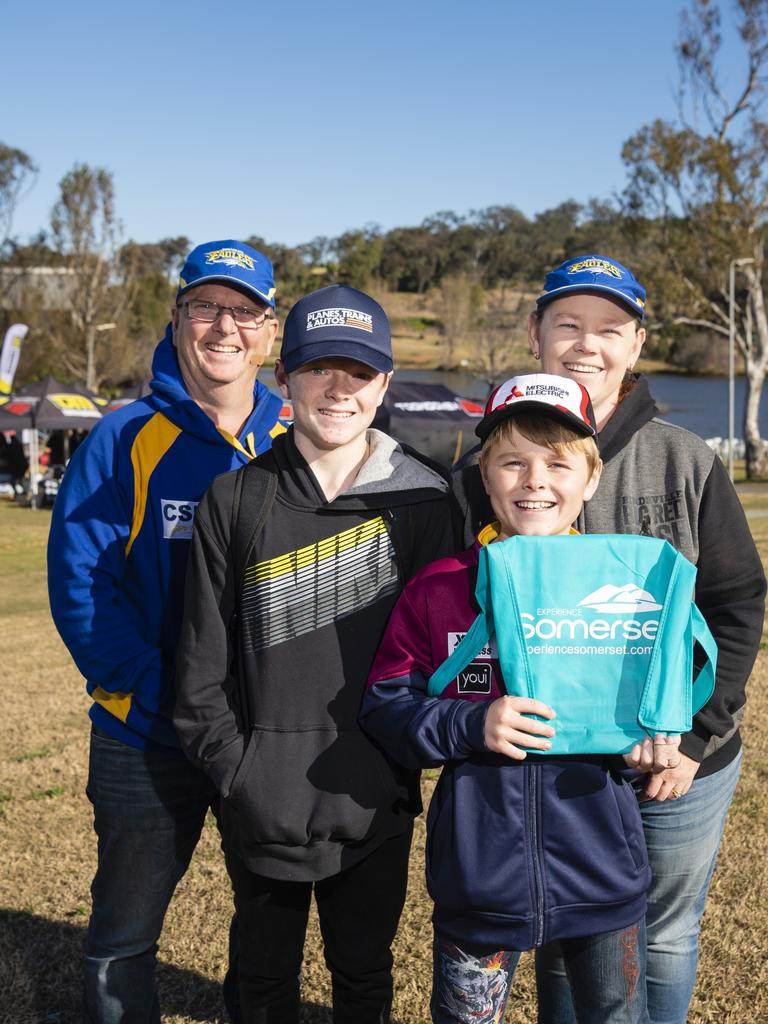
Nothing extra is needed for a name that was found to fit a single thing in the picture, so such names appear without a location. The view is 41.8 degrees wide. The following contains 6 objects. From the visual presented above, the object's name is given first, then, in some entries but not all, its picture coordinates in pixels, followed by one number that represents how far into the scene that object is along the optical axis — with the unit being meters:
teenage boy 2.33
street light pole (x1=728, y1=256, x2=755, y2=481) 31.22
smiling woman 2.37
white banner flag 26.39
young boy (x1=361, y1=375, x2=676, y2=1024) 2.12
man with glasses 2.59
